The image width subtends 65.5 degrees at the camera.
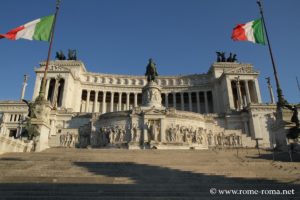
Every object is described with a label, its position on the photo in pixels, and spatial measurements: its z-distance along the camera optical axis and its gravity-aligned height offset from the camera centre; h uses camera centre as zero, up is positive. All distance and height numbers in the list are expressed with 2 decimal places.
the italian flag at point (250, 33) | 23.48 +12.19
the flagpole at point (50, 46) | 20.61 +10.31
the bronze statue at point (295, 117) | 19.53 +3.20
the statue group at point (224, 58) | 76.19 +31.25
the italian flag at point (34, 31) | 20.48 +11.09
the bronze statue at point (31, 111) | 19.82 +3.78
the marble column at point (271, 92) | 64.70 +17.33
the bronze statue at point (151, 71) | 41.76 +14.84
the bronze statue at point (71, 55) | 74.56 +31.68
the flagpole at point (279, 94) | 21.30 +5.51
